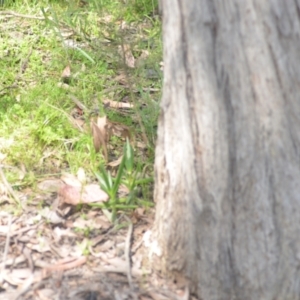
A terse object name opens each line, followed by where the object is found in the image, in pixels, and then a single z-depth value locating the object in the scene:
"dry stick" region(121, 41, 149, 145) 3.41
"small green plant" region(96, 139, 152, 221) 3.00
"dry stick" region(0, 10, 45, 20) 4.52
